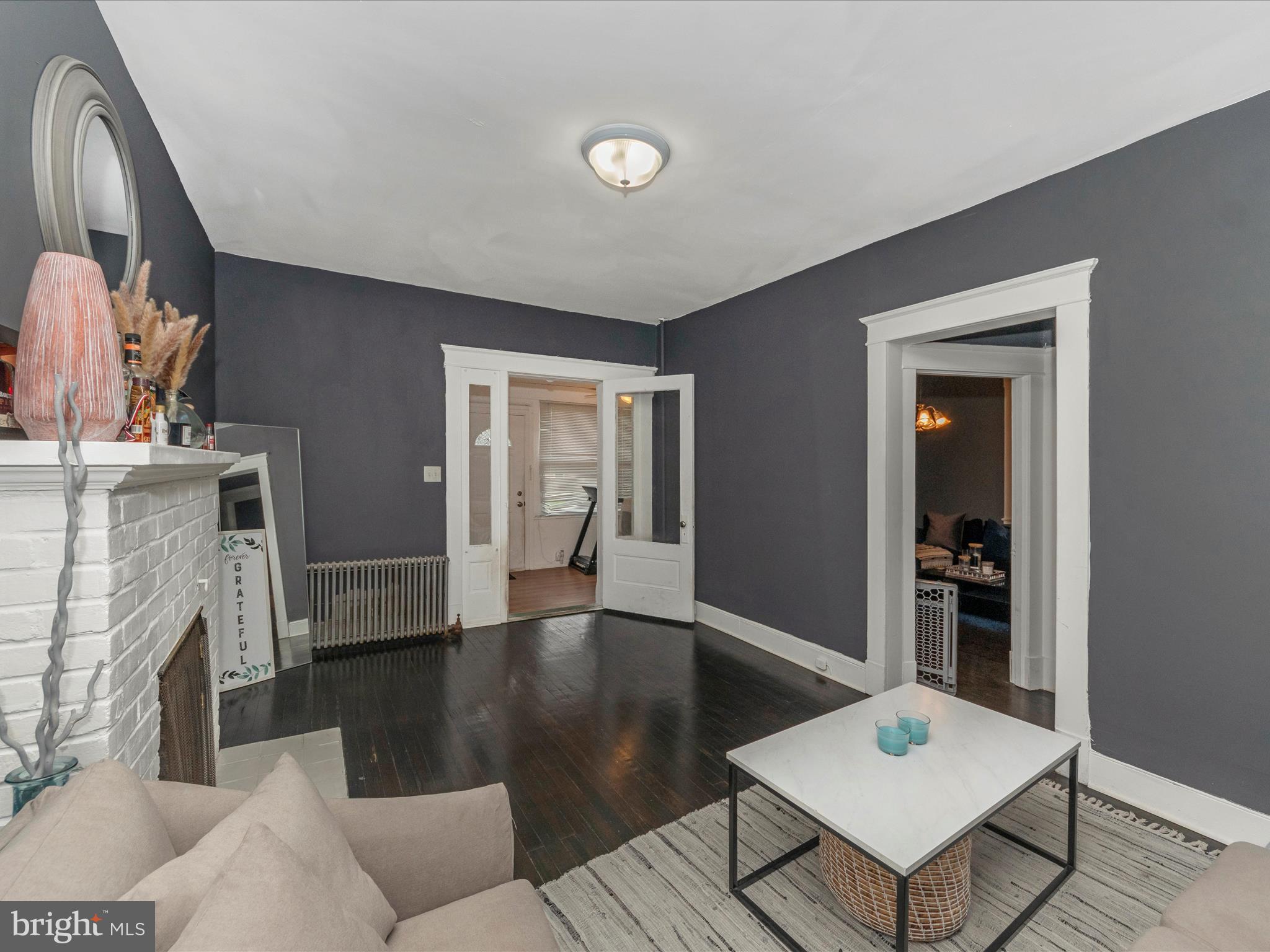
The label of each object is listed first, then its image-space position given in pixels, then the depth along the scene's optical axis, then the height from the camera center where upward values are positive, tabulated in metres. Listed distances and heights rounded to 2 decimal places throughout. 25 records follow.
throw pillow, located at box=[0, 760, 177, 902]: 0.75 -0.52
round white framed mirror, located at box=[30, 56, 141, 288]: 1.39 +0.82
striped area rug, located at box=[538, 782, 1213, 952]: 1.72 -1.36
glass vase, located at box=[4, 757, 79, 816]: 1.04 -0.56
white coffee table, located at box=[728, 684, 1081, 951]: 1.52 -0.92
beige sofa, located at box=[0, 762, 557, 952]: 0.79 -0.76
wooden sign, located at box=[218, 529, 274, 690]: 3.50 -0.85
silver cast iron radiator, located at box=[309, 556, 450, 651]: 4.12 -0.93
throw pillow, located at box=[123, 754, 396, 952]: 0.80 -0.60
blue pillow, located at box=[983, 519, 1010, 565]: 5.15 -0.63
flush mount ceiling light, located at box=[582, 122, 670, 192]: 2.34 +1.33
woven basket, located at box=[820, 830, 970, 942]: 1.69 -1.23
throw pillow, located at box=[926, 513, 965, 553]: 5.82 -0.60
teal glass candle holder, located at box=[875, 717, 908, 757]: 1.87 -0.86
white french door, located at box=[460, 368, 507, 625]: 4.71 -0.19
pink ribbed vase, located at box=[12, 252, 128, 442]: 1.14 +0.25
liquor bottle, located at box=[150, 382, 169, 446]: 1.63 +0.14
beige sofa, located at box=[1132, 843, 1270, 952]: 1.19 -0.95
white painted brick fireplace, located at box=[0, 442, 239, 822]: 1.11 -0.23
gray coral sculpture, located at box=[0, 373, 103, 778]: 1.07 -0.29
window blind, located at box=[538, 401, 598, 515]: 7.45 +0.21
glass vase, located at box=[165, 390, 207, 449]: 1.92 +0.17
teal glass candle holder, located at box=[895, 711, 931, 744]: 1.95 -0.85
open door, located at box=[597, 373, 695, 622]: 5.04 -0.13
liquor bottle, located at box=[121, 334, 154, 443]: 1.49 +0.19
